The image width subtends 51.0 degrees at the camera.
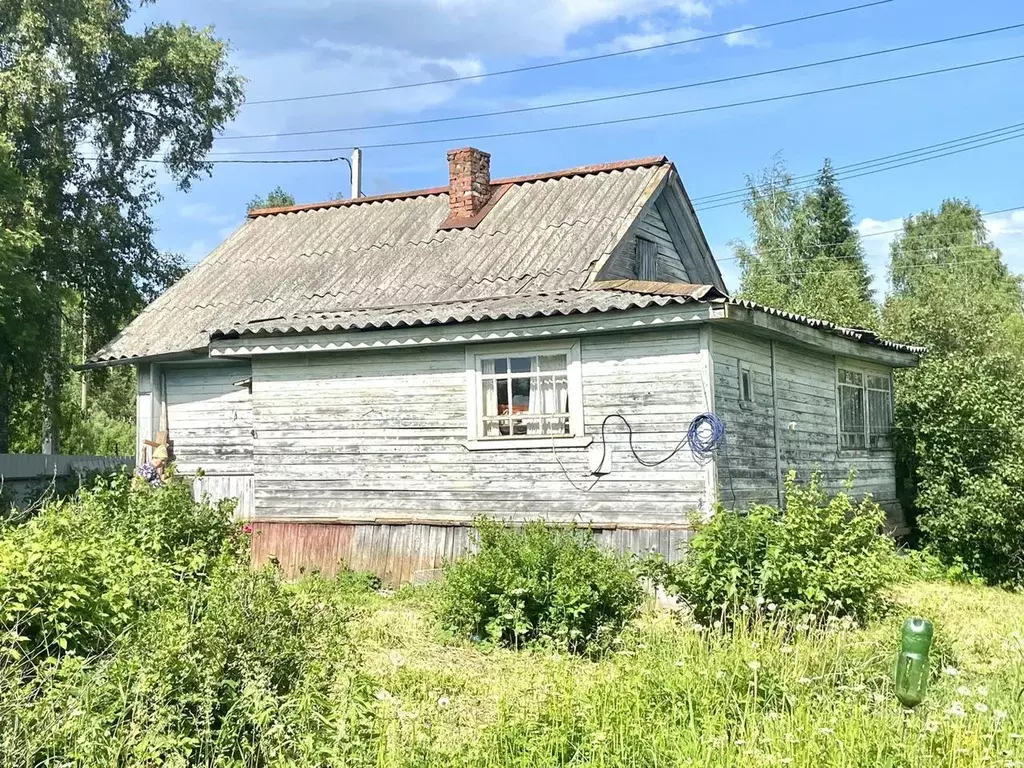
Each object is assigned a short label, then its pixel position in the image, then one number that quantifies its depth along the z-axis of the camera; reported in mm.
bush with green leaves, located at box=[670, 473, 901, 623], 9664
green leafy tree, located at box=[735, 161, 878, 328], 41125
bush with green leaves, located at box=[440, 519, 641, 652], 9320
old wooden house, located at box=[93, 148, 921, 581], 12688
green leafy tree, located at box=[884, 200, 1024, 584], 15859
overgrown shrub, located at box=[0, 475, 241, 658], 6676
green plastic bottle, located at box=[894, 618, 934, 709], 6312
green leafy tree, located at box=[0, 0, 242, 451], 24391
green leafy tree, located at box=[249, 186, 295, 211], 53750
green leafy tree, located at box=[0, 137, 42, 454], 19922
